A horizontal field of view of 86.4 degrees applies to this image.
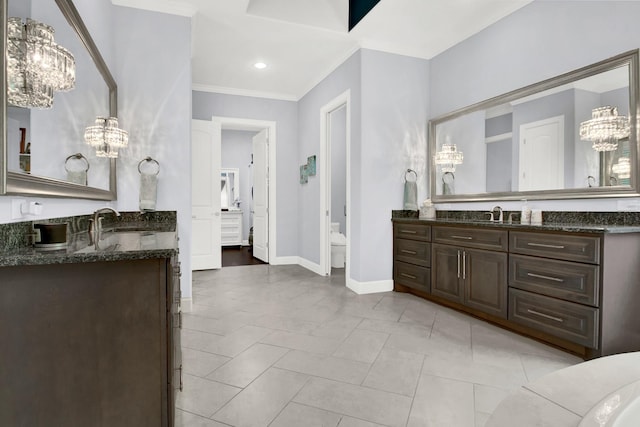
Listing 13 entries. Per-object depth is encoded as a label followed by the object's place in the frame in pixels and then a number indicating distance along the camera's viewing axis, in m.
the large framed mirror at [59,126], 1.26
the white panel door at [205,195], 5.14
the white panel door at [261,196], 5.88
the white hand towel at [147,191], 3.12
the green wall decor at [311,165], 5.20
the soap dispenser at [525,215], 2.96
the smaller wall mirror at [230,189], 8.65
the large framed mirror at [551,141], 2.43
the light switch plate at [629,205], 2.35
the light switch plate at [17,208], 1.36
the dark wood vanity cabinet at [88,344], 1.11
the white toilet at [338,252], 5.50
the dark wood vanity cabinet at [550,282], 2.16
